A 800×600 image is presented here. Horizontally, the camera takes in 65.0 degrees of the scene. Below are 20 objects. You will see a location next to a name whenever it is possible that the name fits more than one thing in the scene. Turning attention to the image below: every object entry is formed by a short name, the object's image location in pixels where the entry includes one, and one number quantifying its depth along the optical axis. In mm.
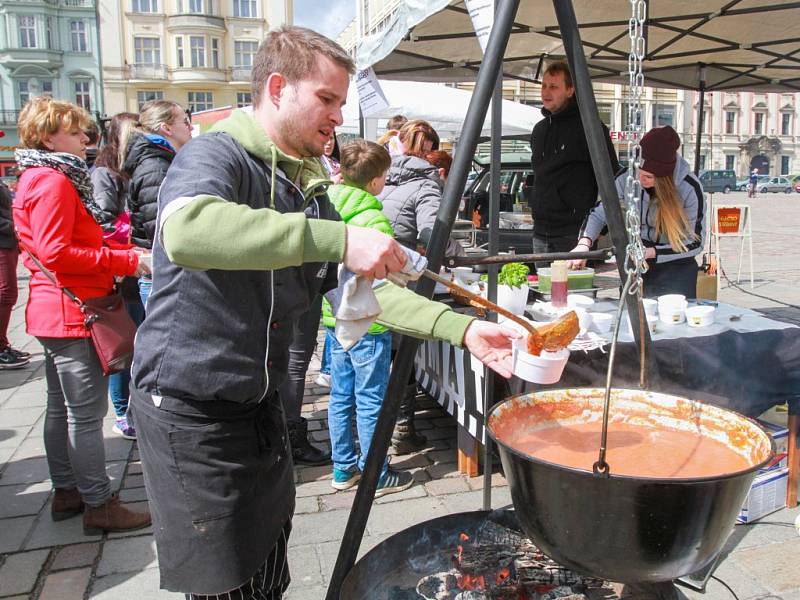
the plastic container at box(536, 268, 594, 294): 3702
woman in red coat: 2646
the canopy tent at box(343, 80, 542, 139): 9680
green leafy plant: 3182
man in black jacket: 4211
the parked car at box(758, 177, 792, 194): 42438
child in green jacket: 2986
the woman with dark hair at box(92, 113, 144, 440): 3957
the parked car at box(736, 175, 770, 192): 43562
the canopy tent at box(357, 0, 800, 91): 4523
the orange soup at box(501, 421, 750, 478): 1510
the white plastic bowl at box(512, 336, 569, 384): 1676
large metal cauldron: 1232
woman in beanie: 3805
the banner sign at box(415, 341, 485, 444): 3236
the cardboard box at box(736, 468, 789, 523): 2941
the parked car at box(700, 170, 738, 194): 43656
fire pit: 1757
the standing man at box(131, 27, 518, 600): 1345
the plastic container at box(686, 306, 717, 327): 3129
